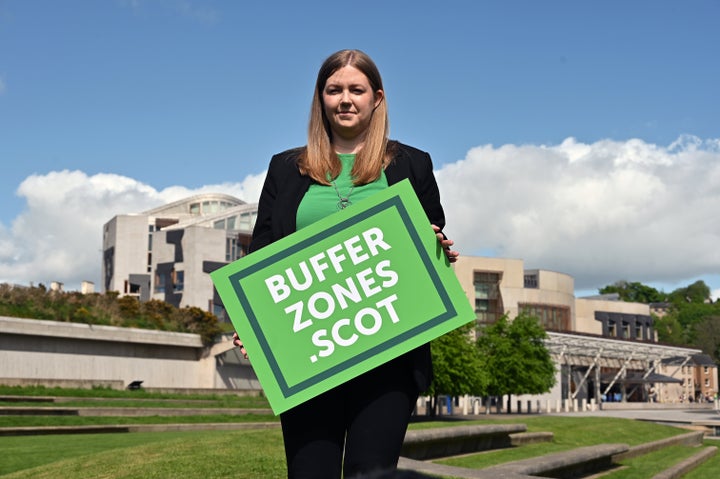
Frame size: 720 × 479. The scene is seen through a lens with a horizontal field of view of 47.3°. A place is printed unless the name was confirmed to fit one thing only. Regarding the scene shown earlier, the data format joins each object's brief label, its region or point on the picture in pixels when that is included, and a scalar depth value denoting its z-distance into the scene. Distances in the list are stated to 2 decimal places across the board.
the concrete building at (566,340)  72.77
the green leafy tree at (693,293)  183.88
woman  2.67
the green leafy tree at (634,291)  167.50
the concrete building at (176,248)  83.19
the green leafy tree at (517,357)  45.41
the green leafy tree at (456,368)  35.44
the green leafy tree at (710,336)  108.00
